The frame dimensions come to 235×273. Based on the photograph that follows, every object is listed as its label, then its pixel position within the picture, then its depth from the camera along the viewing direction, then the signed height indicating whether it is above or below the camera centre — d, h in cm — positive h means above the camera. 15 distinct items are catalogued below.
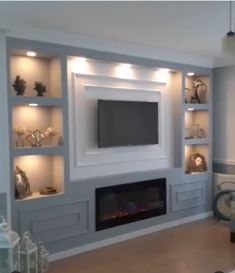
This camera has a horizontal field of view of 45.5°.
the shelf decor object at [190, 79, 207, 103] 467 +55
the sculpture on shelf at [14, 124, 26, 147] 312 -9
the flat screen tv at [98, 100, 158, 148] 363 +2
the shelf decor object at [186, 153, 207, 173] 464 -67
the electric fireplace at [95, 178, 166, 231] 360 -107
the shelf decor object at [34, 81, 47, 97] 319 +43
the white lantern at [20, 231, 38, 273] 245 -115
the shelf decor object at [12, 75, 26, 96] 306 +44
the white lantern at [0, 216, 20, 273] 215 -94
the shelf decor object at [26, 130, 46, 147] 322 -14
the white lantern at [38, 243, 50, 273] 264 -129
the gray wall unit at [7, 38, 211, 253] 303 -95
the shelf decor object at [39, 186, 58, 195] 325 -76
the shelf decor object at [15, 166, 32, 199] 305 -65
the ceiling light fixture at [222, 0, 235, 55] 193 +55
